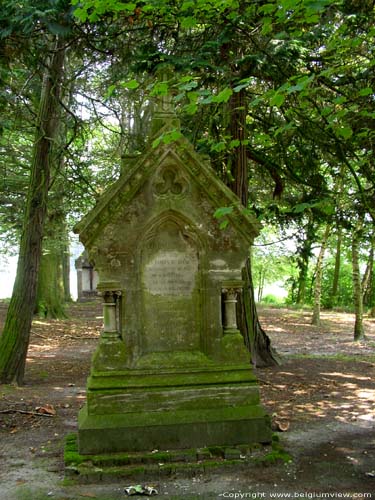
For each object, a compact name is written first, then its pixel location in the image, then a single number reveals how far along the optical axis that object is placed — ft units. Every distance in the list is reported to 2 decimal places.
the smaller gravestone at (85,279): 115.63
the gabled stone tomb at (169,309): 18.52
